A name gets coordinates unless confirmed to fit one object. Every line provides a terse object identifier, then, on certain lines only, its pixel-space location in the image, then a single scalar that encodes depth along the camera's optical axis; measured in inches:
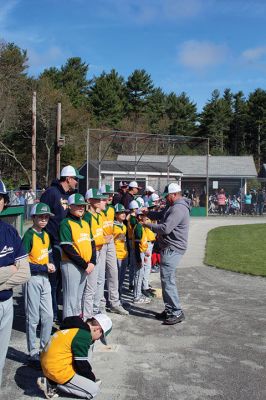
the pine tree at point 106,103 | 2309.8
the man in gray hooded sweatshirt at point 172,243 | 278.2
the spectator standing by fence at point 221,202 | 1331.9
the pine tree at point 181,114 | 2684.5
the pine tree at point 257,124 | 2864.2
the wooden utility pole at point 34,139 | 1389.9
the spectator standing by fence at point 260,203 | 1353.3
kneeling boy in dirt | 171.8
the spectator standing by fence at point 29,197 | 891.7
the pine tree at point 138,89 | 2606.5
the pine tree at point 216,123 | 2883.9
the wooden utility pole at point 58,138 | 852.0
